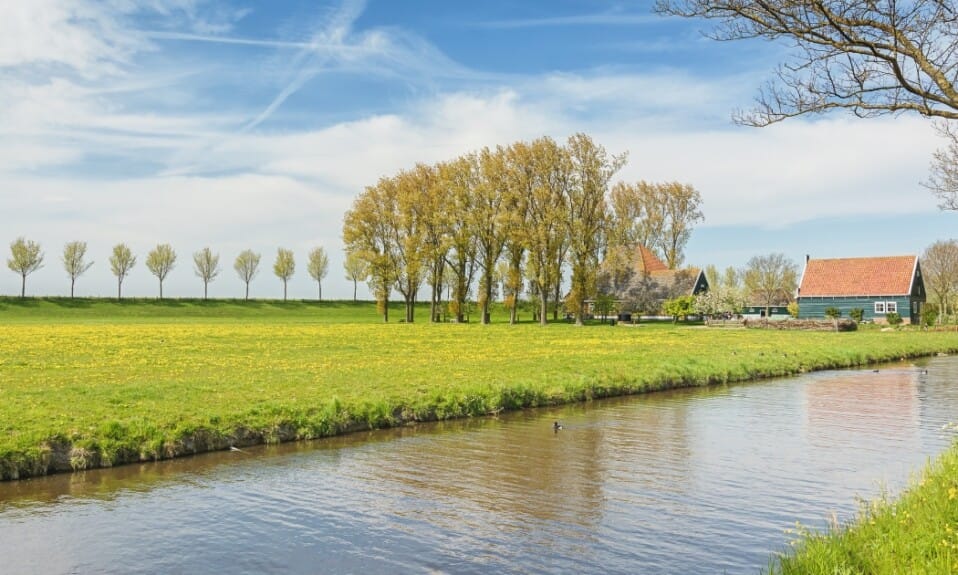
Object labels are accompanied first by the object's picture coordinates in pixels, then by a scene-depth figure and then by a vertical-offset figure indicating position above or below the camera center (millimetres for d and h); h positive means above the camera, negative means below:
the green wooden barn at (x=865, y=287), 78125 +2281
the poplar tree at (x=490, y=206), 67438 +8944
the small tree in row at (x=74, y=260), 114062 +6038
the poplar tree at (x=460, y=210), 67938 +8560
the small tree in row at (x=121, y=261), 118938 +6178
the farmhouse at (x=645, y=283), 87250 +2719
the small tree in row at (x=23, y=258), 109438 +5934
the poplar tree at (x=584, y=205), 67438 +9118
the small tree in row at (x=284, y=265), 126500 +6187
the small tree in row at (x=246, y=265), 128625 +6245
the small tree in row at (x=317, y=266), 129125 +6196
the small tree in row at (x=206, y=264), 126438 +6204
